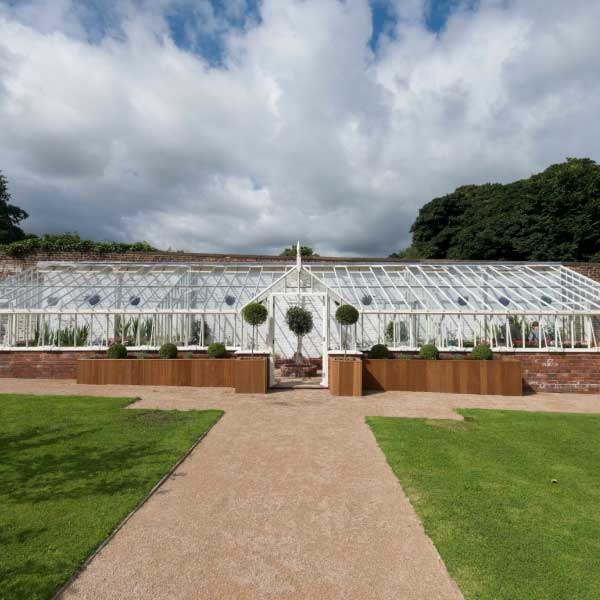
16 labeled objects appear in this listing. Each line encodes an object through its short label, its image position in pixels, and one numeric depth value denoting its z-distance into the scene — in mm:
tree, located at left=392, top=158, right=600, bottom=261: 29484
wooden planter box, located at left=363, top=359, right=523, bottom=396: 11672
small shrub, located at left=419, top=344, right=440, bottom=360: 12211
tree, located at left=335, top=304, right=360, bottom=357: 11805
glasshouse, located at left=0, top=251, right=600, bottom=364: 13352
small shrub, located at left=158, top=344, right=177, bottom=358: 12312
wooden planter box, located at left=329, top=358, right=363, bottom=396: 10820
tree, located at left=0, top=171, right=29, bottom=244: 30625
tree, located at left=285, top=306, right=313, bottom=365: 13398
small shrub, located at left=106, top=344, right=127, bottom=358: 12203
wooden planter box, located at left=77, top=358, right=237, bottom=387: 11953
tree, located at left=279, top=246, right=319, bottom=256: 39312
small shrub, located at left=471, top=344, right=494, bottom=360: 12000
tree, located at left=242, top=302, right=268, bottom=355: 11609
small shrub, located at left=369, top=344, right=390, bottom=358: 12301
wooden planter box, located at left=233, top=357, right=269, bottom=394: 10852
